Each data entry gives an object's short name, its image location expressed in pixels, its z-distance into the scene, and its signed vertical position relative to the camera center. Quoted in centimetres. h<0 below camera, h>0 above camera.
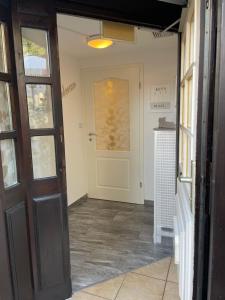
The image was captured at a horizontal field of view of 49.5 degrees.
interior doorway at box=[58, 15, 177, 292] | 294 -17
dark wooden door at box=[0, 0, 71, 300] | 141 -26
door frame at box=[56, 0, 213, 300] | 77 -20
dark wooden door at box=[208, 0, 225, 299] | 69 -20
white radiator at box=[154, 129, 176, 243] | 237 -63
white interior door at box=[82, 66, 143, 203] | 354 -22
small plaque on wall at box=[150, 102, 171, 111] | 332 +14
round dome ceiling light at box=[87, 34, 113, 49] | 238 +75
